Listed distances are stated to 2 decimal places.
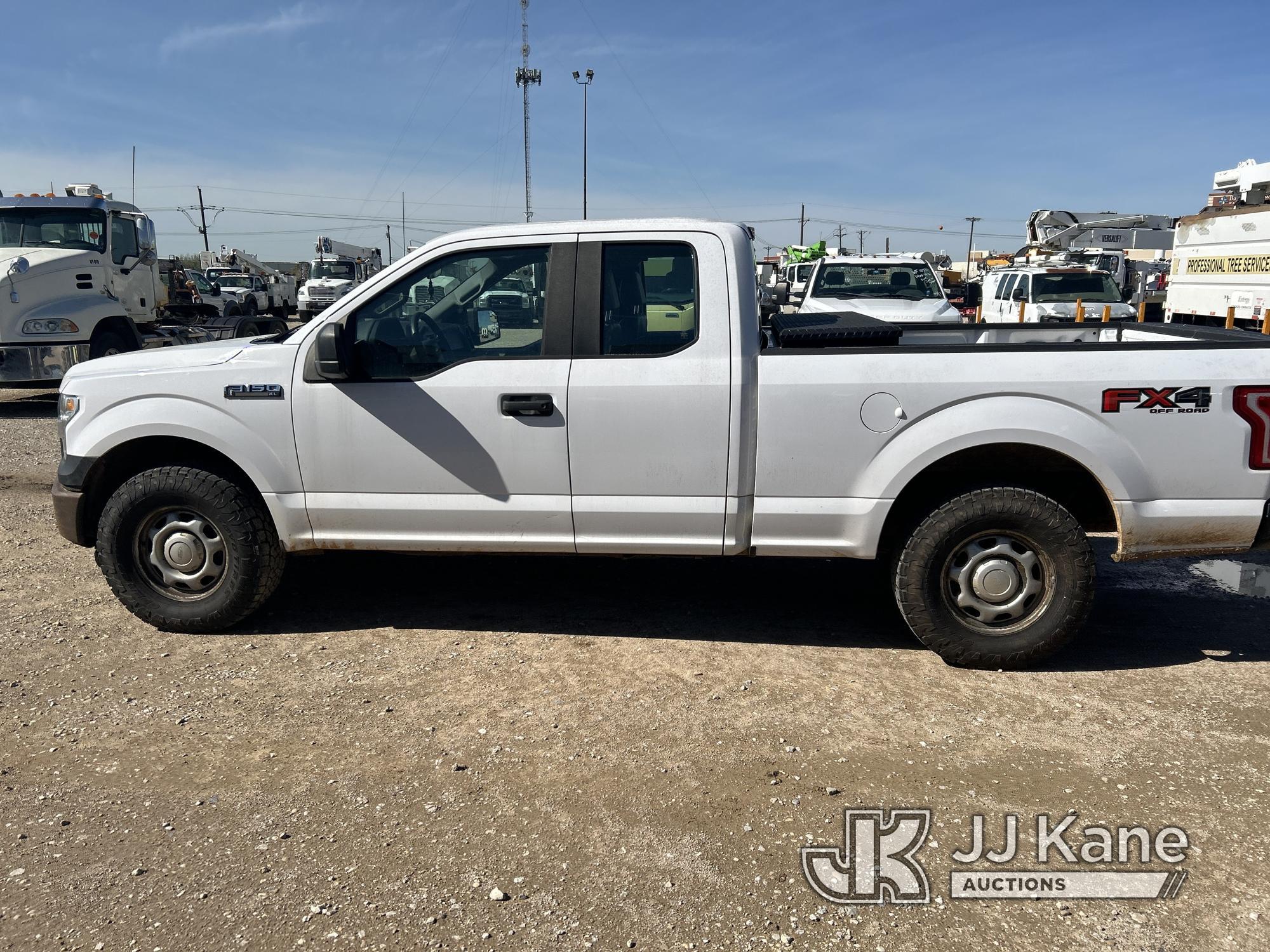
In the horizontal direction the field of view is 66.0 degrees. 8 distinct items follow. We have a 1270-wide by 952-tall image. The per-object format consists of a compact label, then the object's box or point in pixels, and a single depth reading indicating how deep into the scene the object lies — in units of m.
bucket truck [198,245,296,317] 36.84
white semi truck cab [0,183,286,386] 12.26
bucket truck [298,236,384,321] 36.16
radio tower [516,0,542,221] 41.19
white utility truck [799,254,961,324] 13.62
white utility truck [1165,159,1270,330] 16.12
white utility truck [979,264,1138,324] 18.17
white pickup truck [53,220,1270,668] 4.27
